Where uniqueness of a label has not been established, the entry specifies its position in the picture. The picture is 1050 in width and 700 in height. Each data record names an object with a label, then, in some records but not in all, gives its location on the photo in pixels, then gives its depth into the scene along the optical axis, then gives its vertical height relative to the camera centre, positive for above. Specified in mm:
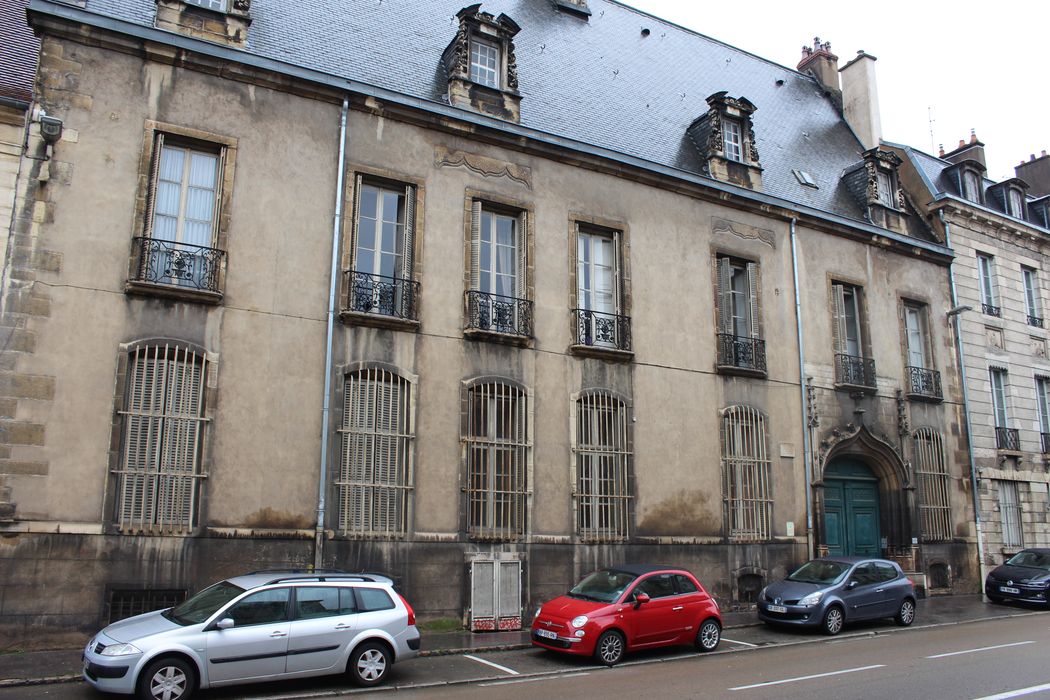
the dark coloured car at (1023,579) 17859 -1253
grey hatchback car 14299 -1280
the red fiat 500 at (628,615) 11469 -1316
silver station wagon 8617 -1255
